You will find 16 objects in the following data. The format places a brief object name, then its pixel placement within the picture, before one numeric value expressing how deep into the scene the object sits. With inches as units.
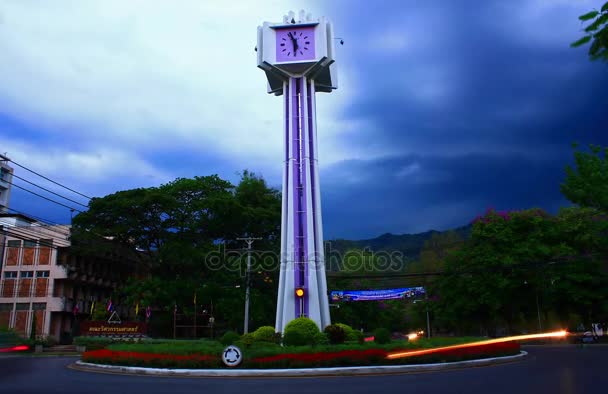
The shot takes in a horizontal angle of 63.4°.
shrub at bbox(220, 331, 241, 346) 871.7
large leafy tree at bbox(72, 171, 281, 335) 1540.4
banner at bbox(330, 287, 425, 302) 1833.2
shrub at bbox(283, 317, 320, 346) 894.4
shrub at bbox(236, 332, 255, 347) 910.8
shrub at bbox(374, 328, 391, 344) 888.9
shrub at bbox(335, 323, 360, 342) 1099.9
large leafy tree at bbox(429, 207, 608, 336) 1552.7
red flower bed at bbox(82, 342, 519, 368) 715.4
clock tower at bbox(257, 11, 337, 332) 1211.2
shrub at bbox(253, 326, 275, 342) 1011.9
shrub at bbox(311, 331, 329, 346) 991.0
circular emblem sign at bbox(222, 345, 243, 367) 713.0
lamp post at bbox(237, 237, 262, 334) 1329.7
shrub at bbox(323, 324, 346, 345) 1027.9
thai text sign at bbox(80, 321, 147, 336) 1397.6
